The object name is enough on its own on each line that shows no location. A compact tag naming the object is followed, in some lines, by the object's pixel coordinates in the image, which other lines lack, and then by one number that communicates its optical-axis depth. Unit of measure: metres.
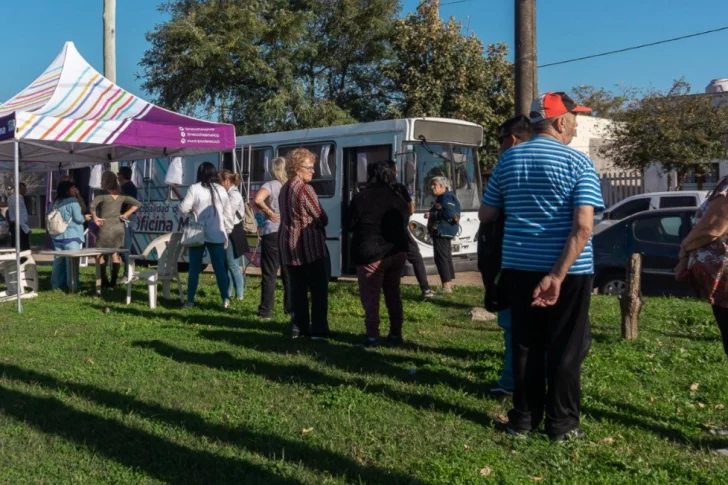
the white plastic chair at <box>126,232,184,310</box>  9.77
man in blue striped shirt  4.05
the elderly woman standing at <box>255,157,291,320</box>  8.70
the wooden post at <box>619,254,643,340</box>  7.25
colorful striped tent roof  9.30
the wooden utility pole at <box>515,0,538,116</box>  8.13
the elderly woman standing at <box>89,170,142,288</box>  11.18
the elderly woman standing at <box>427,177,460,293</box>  10.80
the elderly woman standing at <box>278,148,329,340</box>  7.24
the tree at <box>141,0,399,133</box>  26.02
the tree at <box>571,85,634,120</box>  46.75
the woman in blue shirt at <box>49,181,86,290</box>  11.30
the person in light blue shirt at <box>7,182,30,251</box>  15.08
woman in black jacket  6.91
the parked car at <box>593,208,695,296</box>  10.55
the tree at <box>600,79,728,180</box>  24.70
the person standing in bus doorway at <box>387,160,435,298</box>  10.32
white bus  12.87
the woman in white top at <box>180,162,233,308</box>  9.16
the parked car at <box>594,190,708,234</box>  16.00
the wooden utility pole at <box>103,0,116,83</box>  15.71
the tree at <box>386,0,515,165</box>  25.05
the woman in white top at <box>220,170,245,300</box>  9.74
